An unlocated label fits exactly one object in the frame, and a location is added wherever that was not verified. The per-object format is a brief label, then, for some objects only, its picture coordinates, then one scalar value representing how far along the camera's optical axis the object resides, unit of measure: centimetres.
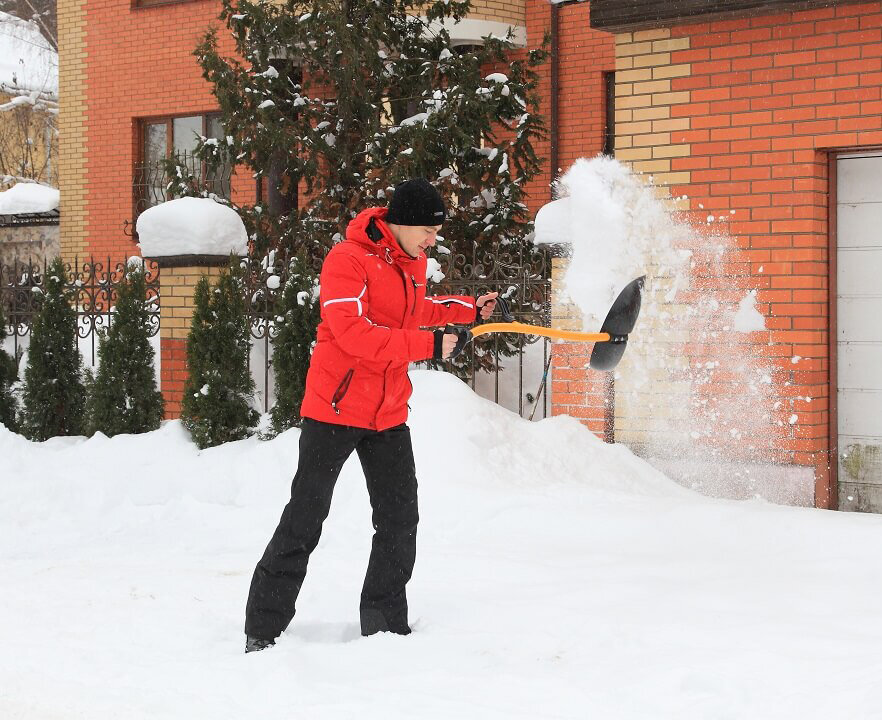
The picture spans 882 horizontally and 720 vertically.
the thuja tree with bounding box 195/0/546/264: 980
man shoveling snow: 395
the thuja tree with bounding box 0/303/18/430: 938
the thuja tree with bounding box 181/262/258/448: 818
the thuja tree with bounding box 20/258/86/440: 910
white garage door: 668
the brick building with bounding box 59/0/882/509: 650
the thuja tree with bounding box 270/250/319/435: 804
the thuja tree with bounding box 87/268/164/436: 868
